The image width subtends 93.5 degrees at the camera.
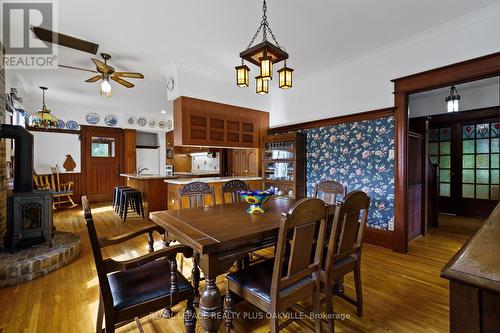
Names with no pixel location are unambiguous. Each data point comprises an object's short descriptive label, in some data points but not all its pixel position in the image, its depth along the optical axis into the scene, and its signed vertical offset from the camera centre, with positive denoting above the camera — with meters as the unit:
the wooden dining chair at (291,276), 1.26 -0.69
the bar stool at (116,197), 5.23 -0.74
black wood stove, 2.64 -0.46
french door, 4.74 +0.01
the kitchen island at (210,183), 4.06 -0.38
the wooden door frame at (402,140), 2.90 +0.32
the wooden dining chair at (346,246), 1.54 -0.59
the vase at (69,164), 6.38 +0.02
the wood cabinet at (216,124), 3.99 +0.77
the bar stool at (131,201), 4.73 -0.77
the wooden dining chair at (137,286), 1.20 -0.73
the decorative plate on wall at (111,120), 6.93 +1.33
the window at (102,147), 6.82 +0.53
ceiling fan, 3.17 +1.31
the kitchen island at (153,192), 4.84 -0.57
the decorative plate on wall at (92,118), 6.67 +1.33
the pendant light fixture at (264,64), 2.00 +0.91
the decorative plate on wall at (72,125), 6.38 +1.09
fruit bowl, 2.05 -0.30
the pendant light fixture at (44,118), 4.70 +0.95
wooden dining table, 1.33 -0.44
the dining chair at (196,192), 2.54 -0.31
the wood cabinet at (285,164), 4.28 +0.01
